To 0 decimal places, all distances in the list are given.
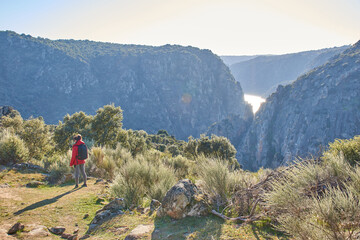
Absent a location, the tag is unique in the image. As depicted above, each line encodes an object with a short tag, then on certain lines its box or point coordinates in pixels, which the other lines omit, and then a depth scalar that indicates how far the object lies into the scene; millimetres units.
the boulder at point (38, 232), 4113
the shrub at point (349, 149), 5598
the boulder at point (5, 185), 7184
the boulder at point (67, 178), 8961
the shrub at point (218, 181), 5079
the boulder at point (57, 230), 4429
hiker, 7980
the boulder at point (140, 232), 3852
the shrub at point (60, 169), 9125
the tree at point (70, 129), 22078
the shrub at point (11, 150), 9977
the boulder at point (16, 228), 4100
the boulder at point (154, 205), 5223
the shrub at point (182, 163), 11469
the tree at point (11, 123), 22541
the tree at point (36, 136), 19156
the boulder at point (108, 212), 4966
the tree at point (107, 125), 22953
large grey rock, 4527
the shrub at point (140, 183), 5984
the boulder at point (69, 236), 4227
